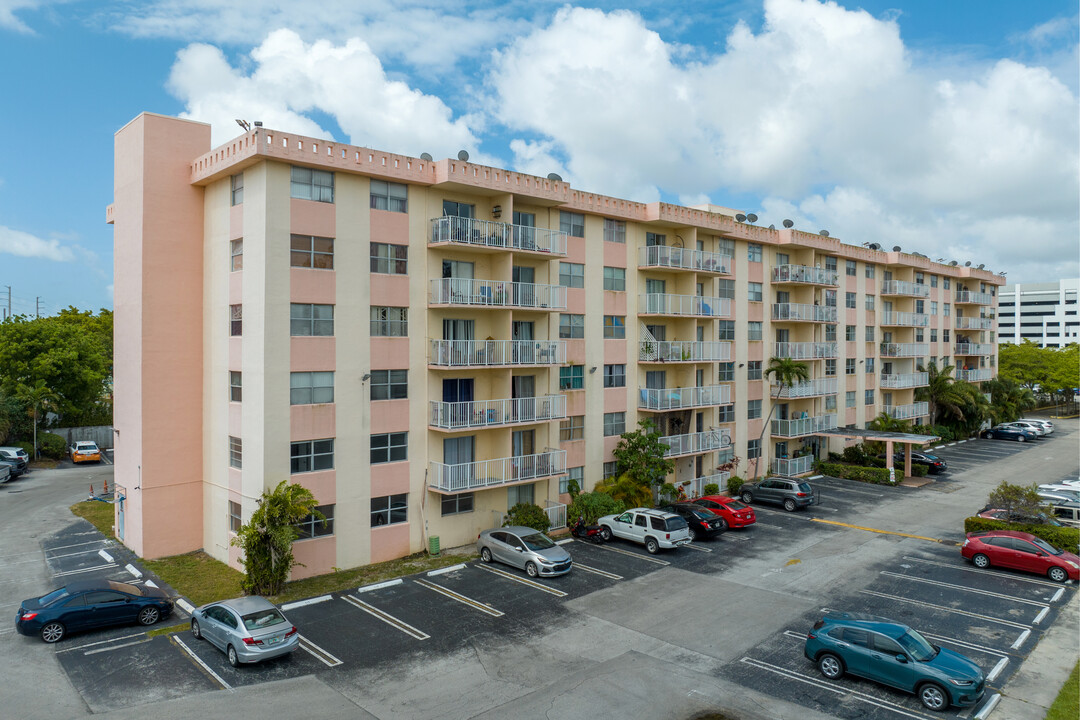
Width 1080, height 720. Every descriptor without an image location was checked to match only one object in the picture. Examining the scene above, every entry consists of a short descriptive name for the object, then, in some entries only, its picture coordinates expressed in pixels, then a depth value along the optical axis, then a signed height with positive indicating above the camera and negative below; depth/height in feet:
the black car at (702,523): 98.78 -23.36
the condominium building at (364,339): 80.89 +2.36
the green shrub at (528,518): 94.63 -21.71
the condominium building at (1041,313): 463.01 +31.39
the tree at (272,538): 73.56 -19.11
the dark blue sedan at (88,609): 63.67 -23.55
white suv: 91.50 -22.82
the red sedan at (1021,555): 80.78 -23.23
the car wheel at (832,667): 56.90 -25.10
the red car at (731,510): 103.40 -22.61
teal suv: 51.75 -23.37
